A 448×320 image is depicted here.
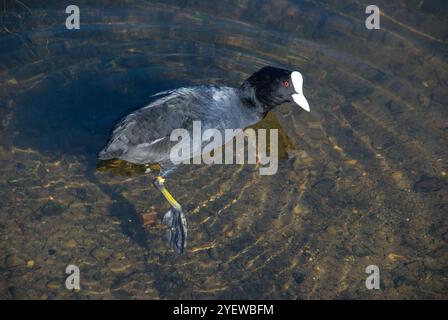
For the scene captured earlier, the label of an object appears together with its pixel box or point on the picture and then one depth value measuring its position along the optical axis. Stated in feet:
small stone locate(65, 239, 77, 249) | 15.89
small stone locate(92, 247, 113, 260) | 15.75
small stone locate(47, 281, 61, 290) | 14.97
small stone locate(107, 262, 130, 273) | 15.55
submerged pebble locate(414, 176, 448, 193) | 17.94
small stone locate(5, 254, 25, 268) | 15.28
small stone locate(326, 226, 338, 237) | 16.70
